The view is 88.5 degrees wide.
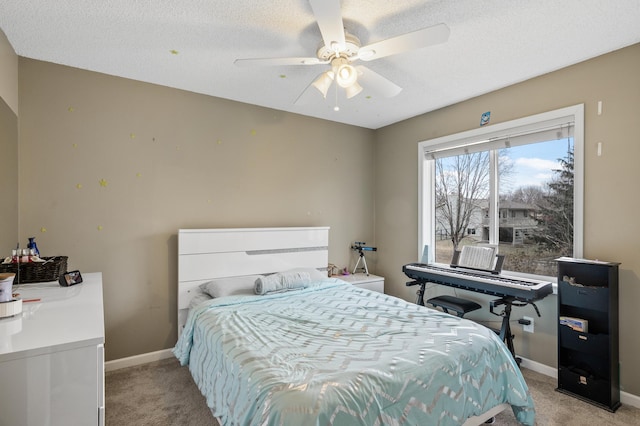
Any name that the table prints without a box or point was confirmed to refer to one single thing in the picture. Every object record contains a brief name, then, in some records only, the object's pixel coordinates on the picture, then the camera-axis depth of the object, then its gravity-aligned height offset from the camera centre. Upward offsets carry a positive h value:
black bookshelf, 2.28 -0.87
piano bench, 2.97 -0.86
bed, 1.42 -0.76
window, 2.80 +0.22
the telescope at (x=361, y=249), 4.16 -0.47
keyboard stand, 2.74 -0.87
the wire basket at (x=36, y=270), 2.08 -0.39
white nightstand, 3.87 -0.82
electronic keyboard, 2.55 -0.60
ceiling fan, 1.64 +0.93
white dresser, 1.09 -0.57
